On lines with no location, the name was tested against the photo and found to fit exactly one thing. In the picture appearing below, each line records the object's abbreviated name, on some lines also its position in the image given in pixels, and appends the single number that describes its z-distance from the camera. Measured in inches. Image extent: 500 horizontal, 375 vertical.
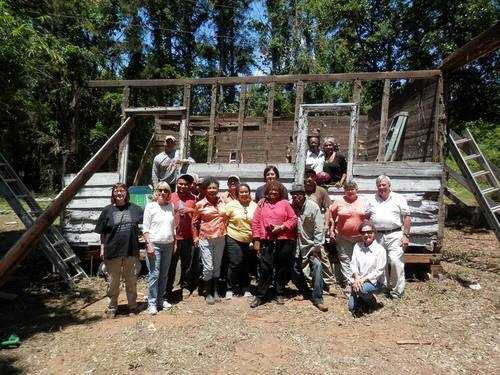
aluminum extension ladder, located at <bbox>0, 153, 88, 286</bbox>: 281.6
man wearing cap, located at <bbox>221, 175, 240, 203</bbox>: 258.7
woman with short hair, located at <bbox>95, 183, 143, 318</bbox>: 229.3
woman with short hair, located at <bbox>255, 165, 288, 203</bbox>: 257.3
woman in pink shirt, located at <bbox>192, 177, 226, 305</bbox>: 249.3
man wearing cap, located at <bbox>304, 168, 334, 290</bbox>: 258.2
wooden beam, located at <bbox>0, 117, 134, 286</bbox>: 232.5
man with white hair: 252.7
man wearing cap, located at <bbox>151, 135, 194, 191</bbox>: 301.9
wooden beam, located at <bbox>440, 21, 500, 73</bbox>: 247.9
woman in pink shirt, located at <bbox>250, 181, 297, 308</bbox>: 237.5
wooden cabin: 296.2
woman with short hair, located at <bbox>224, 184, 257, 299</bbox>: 252.8
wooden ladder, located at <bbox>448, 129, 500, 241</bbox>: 315.3
